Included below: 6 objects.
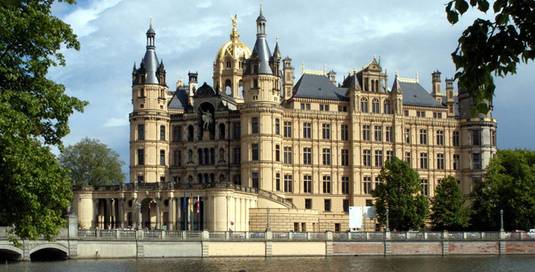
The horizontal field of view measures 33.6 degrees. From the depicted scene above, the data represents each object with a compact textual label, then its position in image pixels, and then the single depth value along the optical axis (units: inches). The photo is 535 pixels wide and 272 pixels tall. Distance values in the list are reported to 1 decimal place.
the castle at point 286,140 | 3543.3
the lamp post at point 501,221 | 3175.4
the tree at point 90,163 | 4564.5
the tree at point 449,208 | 3334.2
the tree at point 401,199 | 3267.7
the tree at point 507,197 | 3356.3
